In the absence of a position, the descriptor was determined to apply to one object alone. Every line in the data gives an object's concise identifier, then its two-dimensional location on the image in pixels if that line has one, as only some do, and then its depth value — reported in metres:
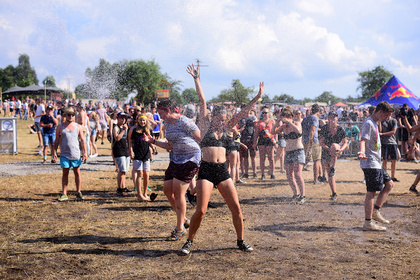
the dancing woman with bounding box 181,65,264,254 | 4.67
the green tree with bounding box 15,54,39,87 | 106.25
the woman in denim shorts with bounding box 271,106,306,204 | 7.88
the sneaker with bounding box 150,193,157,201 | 7.86
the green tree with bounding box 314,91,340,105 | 120.18
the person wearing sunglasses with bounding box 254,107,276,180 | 10.99
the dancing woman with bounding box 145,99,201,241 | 5.04
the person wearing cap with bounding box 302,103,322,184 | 8.98
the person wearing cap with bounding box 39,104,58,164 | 13.21
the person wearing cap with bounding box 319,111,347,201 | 8.40
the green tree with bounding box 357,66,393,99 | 88.81
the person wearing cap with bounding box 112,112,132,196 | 8.52
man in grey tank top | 7.86
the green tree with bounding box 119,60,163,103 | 57.34
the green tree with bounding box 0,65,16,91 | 96.38
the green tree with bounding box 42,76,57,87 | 124.32
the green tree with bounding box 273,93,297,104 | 88.21
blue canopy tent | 17.77
